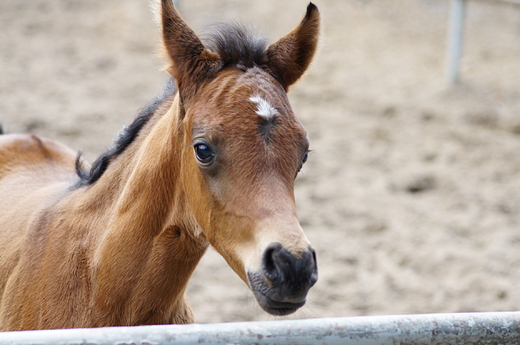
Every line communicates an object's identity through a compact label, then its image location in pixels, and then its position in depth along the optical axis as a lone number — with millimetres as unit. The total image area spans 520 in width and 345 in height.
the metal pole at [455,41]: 12614
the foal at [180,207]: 5349
